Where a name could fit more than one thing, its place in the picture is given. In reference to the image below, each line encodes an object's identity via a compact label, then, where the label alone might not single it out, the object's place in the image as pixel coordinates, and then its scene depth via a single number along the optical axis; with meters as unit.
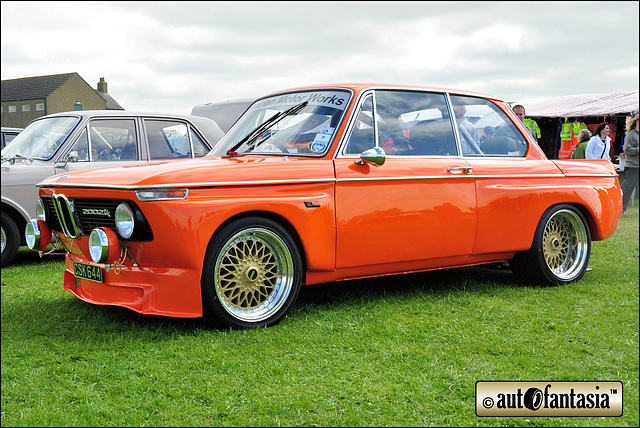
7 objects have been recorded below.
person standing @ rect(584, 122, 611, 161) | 13.40
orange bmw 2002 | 4.14
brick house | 49.97
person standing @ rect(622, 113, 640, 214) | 13.34
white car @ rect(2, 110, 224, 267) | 7.35
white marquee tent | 17.42
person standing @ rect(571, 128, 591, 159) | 13.80
